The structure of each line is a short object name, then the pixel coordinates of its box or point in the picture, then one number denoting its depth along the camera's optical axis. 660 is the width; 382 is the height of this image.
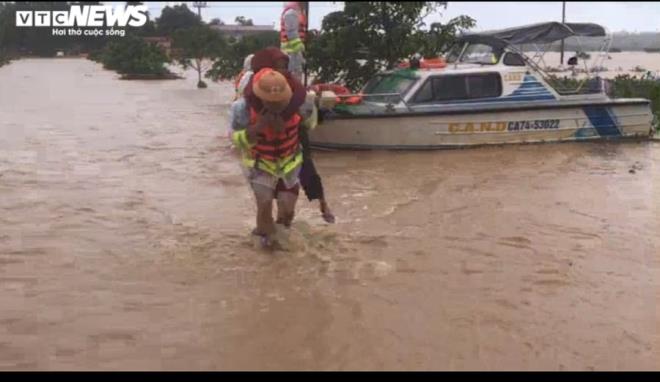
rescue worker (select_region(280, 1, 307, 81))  8.23
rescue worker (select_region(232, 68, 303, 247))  5.39
